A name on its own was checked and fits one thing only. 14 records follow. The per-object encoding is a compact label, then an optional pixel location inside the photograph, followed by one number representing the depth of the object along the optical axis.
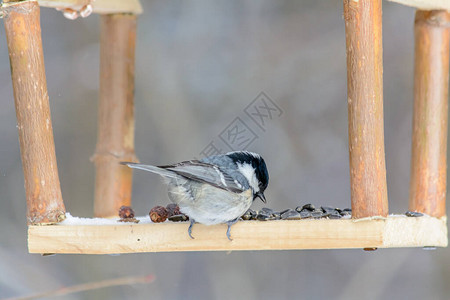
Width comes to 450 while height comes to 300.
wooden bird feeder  4.92
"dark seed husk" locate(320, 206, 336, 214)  5.37
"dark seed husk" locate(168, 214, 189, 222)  5.53
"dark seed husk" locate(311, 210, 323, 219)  5.21
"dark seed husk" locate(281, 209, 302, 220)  5.15
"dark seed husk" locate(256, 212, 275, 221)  5.23
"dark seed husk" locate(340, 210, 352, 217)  5.33
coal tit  5.16
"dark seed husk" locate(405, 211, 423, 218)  5.27
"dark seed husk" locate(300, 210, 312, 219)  5.19
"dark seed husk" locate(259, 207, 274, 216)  5.46
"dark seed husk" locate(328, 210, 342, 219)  5.12
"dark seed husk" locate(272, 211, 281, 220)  5.21
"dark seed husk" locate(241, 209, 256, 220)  5.39
